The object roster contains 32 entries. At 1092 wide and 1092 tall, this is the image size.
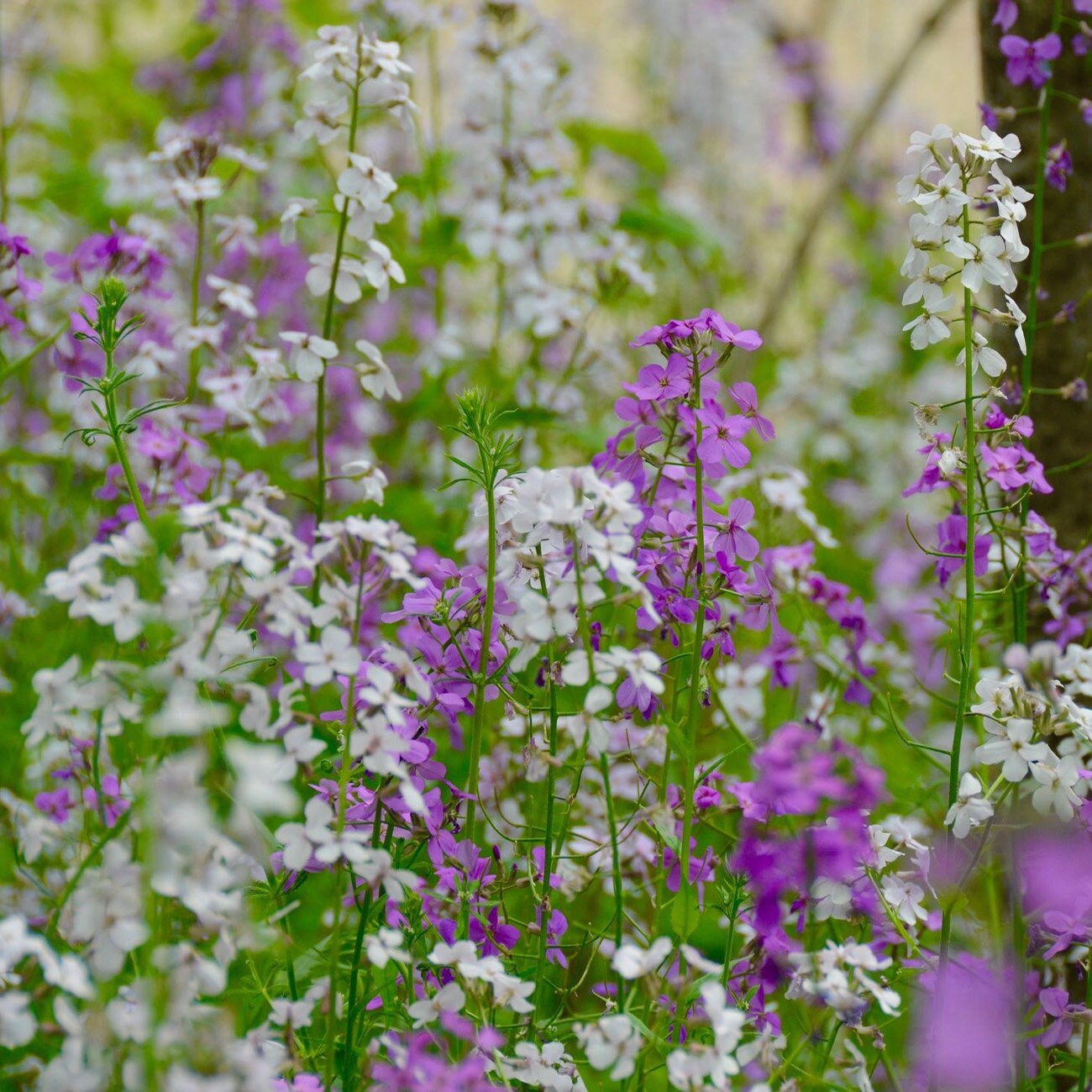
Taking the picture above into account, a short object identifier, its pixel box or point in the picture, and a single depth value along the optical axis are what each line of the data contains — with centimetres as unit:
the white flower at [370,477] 221
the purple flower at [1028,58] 235
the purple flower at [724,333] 218
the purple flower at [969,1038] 218
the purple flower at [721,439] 219
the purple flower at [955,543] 226
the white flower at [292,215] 231
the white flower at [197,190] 241
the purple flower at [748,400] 222
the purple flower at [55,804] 231
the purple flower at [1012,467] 223
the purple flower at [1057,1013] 220
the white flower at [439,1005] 214
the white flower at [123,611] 209
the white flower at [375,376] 230
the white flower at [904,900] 220
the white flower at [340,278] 230
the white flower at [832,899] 219
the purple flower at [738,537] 221
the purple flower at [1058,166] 234
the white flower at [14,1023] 206
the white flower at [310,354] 228
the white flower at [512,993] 214
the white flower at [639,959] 211
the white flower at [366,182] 228
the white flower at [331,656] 211
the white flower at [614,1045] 211
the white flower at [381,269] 229
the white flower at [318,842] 211
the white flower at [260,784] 201
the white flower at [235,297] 238
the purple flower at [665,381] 220
